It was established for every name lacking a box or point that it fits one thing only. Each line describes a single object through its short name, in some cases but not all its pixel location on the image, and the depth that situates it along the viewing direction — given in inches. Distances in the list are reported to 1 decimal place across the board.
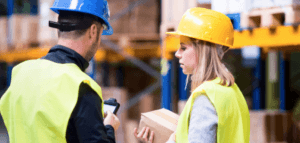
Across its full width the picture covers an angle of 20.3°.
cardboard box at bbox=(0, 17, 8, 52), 363.4
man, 112.8
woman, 118.8
